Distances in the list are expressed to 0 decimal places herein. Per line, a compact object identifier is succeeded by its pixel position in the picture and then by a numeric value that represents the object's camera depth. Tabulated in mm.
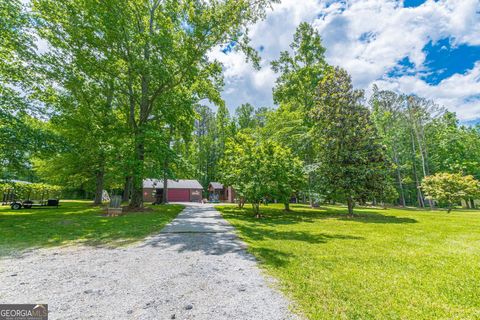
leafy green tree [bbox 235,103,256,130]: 42375
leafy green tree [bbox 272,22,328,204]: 22945
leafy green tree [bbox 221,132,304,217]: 13281
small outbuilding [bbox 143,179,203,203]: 36656
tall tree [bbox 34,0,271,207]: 13531
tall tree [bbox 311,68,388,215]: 14969
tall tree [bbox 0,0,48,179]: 10633
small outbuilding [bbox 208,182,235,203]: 39500
